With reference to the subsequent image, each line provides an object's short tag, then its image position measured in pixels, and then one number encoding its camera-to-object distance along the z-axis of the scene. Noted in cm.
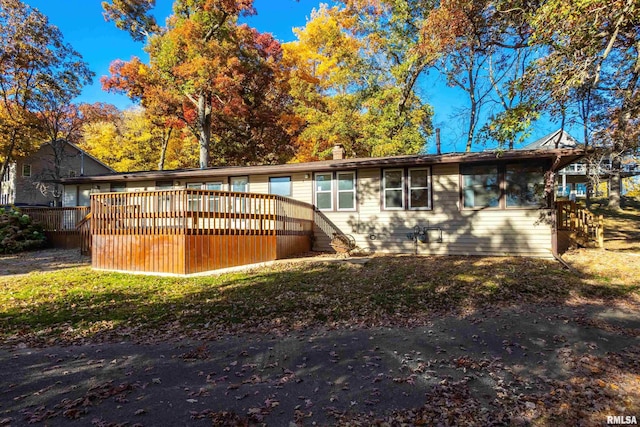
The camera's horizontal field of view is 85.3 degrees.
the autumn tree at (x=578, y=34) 491
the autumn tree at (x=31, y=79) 1853
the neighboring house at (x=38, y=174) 2489
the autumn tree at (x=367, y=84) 1872
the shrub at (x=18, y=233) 1281
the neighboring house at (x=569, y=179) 2946
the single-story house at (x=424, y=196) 1036
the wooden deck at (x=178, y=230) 860
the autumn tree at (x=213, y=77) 2034
